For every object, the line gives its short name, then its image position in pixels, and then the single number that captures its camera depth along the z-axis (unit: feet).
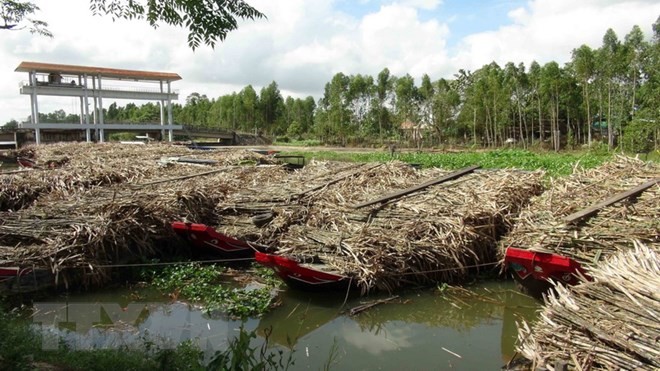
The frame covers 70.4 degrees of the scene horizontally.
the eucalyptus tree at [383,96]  165.17
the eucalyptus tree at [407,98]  159.02
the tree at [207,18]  15.89
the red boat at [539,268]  24.26
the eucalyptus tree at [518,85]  137.69
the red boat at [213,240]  32.63
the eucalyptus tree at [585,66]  111.14
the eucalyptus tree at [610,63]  107.86
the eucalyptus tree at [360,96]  171.12
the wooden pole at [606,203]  26.72
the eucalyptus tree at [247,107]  217.97
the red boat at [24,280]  26.05
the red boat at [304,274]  26.66
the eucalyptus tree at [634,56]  106.00
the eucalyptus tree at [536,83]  129.39
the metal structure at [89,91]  150.05
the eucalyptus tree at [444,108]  151.53
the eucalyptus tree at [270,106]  218.79
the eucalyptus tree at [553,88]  121.49
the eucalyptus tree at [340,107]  173.27
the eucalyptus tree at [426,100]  154.71
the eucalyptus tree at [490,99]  134.41
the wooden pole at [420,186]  34.51
